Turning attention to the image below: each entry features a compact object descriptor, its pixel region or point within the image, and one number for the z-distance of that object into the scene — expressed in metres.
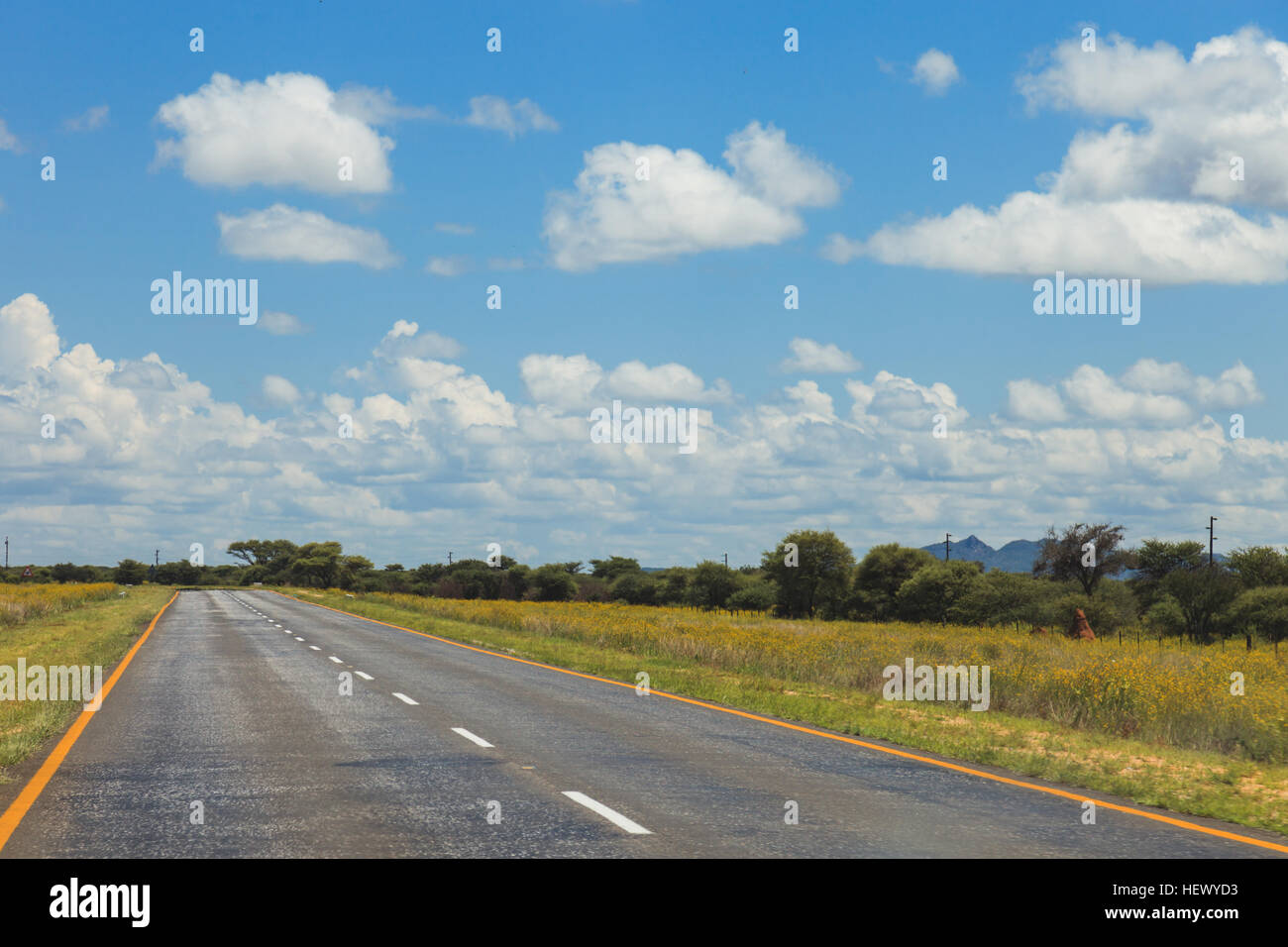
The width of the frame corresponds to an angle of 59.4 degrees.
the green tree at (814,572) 83.75
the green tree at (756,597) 89.00
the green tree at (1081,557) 78.56
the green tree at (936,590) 66.19
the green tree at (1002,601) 56.94
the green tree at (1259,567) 54.50
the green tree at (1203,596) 51.19
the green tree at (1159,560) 72.44
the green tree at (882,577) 79.06
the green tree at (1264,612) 44.41
